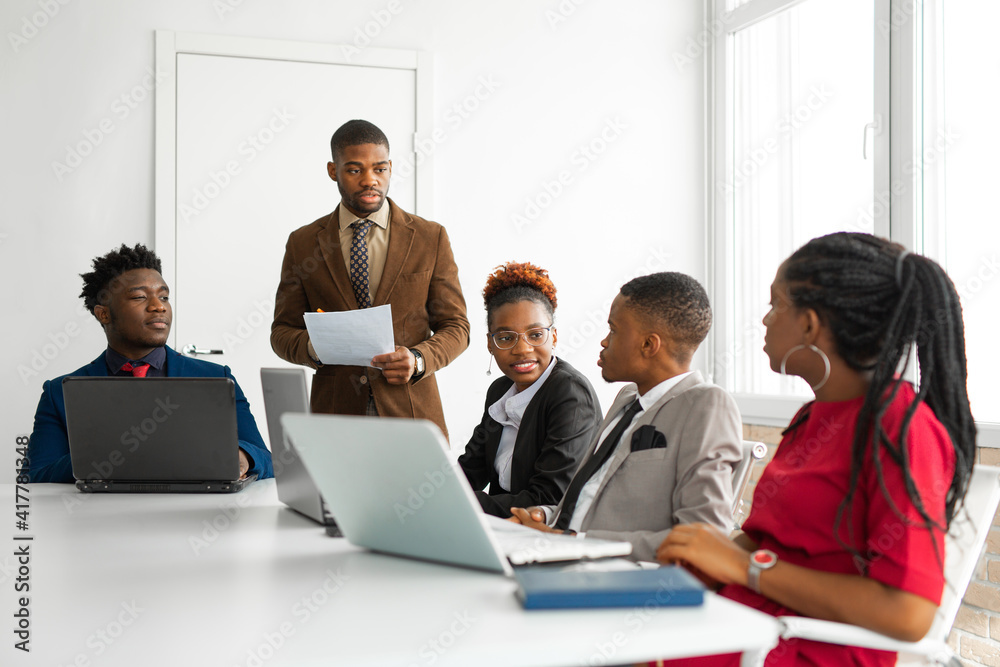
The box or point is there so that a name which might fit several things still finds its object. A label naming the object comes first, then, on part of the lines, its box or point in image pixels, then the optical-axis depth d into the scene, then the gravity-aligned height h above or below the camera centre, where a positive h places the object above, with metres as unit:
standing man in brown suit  2.49 +0.16
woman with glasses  2.03 -0.18
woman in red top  1.06 -0.17
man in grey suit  1.48 -0.18
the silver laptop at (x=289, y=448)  1.39 -0.20
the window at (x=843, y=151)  2.80 +0.71
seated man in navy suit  2.12 -0.05
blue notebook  0.88 -0.26
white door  3.46 +0.61
